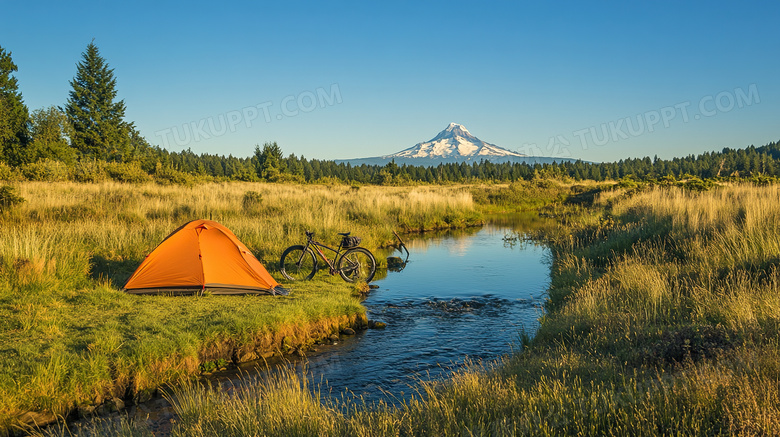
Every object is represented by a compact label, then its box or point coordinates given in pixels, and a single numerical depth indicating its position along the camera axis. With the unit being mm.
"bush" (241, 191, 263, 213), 20484
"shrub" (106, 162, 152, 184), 30203
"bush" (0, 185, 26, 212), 14203
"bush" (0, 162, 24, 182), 24559
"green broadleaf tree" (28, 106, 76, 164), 39281
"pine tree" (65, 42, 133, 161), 48734
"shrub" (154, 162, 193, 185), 32594
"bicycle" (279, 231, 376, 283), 11654
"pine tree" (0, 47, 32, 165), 37616
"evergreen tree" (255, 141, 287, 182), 59012
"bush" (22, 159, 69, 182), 26891
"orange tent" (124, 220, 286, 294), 9508
